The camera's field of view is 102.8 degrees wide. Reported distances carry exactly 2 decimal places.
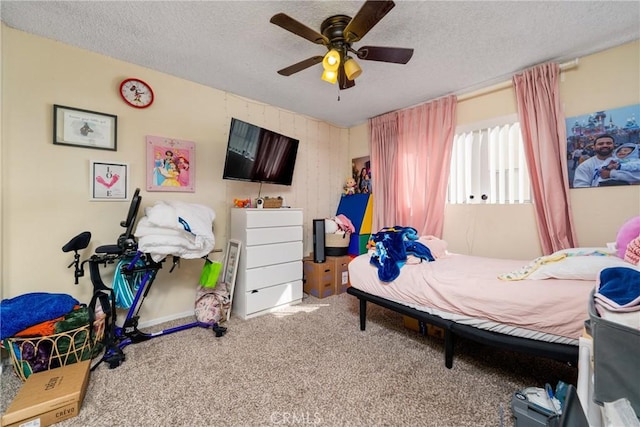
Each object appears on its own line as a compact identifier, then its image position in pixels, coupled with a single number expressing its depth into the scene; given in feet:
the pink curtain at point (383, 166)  11.39
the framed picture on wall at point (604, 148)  6.63
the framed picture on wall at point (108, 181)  7.22
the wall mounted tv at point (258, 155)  8.55
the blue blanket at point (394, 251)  7.00
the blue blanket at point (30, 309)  5.16
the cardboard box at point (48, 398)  4.18
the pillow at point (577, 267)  4.62
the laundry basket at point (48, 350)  5.15
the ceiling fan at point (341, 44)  4.79
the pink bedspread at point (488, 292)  4.42
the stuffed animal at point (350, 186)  13.30
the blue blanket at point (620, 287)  2.84
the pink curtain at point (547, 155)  7.44
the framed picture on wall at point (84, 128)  6.74
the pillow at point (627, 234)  5.43
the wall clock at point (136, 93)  7.66
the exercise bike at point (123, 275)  6.16
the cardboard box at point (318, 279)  10.69
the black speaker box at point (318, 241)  11.11
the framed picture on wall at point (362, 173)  12.98
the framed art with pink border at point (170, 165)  8.15
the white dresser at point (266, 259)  8.74
